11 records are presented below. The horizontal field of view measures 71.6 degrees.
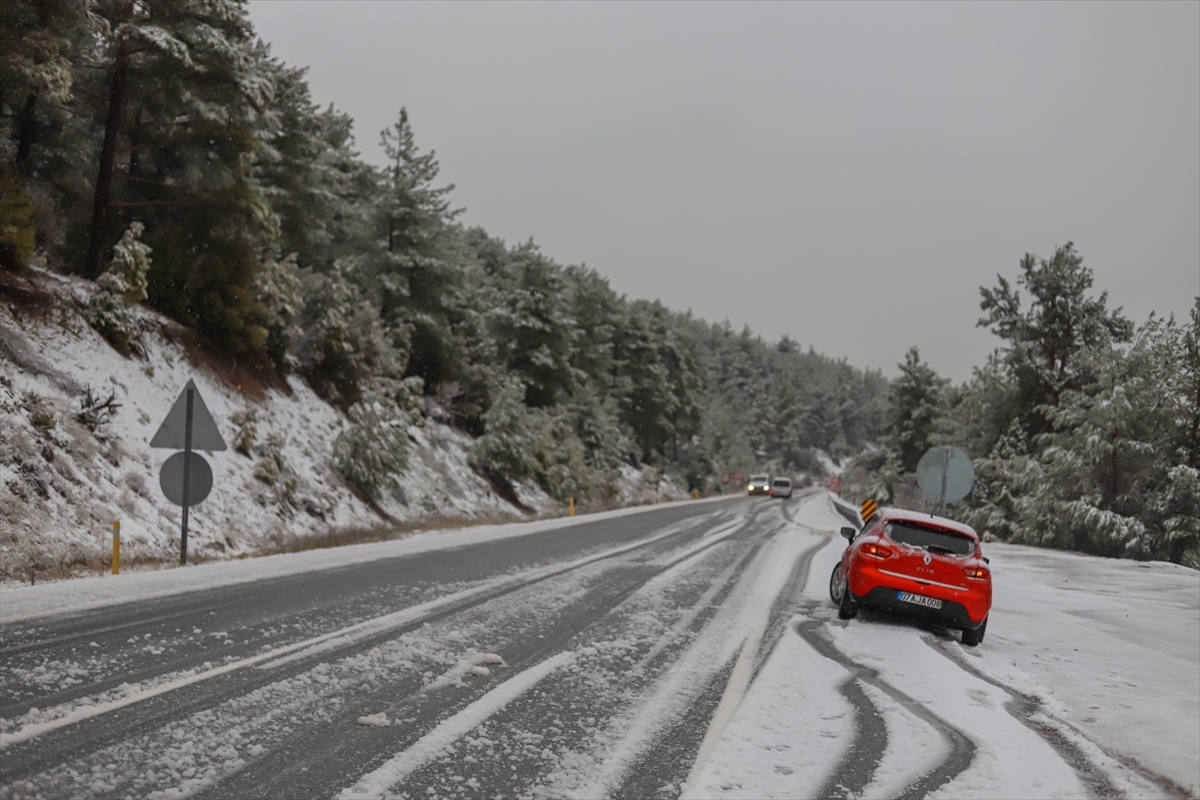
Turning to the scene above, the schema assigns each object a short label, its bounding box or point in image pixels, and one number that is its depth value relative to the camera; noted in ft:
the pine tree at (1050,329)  118.01
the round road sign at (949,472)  52.13
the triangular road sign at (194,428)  42.37
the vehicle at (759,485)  258.16
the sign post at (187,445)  42.22
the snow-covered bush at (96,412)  50.26
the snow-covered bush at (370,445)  73.67
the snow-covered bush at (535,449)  108.88
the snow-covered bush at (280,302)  70.28
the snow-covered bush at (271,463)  61.87
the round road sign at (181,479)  42.11
